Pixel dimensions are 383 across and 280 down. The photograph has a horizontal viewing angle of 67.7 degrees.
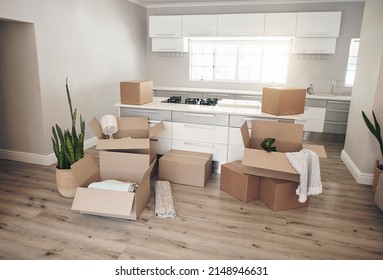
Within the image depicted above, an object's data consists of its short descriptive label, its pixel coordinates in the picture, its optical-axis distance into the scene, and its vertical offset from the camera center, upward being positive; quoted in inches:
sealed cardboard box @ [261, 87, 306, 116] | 118.3 -11.6
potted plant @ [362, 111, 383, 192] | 120.8 -24.3
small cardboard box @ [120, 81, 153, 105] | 137.2 -11.2
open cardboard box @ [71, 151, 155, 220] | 93.7 -40.9
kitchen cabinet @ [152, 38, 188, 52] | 228.2 +19.6
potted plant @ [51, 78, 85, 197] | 112.5 -36.4
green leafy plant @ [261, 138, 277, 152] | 107.3 -26.8
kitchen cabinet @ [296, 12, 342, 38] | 193.5 +33.0
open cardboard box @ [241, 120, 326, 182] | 102.6 -28.9
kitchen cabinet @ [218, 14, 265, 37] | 207.2 +33.6
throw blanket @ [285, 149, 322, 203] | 100.5 -34.1
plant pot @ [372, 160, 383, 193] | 121.5 -40.7
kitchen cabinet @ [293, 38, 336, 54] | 198.7 +19.4
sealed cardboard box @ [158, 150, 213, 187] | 125.3 -42.7
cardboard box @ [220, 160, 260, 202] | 112.2 -43.9
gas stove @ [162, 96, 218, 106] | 145.2 -15.9
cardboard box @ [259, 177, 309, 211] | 105.7 -45.0
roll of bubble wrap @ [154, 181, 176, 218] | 102.1 -48.7
